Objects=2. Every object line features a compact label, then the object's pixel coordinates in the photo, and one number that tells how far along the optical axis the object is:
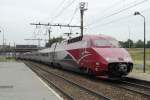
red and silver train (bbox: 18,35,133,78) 21.34
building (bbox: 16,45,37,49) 144.88
